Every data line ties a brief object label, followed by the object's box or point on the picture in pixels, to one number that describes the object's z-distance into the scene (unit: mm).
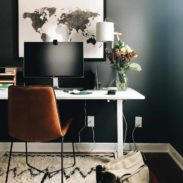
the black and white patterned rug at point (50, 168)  2424
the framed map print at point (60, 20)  3031
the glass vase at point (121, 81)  2807
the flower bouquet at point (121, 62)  2771
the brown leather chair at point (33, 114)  2113
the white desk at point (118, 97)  2430
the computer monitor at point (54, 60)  2865
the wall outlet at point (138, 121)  3145
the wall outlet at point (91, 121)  3160
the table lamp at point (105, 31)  2814
